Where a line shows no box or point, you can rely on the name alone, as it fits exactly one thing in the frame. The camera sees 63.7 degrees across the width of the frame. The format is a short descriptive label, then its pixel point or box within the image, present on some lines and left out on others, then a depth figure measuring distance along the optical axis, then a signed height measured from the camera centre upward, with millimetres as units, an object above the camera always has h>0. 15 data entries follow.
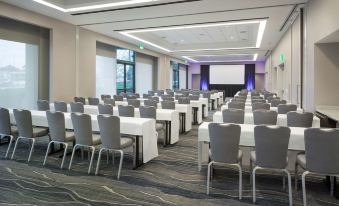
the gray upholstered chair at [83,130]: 4372 -528
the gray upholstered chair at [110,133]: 4176 -550
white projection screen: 25328 +2201
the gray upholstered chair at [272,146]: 3240 -593
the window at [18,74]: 7793 +707
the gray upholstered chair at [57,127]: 4633 -516
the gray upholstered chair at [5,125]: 5207 -537
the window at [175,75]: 24562 +2079
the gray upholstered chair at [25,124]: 4965 -490
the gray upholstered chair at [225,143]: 3469 -586
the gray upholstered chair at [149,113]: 6047 -348
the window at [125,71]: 14741 +1499
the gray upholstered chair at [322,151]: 3033 -607
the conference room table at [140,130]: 4539 -564
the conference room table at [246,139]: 3715 -590
